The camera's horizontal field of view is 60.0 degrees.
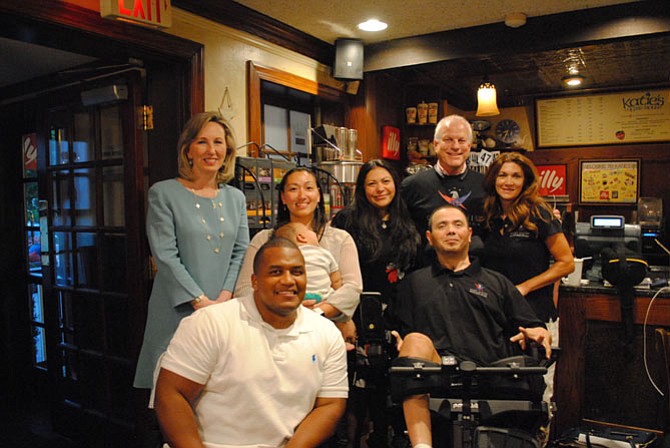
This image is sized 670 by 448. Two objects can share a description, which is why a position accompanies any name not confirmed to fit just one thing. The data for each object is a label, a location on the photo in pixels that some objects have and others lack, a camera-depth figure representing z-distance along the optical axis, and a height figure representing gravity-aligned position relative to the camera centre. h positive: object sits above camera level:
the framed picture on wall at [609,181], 6.33 +0.11
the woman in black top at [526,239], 2.69 -0.22
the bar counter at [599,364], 3.12 -0.95
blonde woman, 2.31 -0.17
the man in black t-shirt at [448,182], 2.94 +0.06
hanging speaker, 4.12 +0.96
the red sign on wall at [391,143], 4.75 +0.42
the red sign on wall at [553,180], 6.68 +0.14
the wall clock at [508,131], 6.75 +0.72
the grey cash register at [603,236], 3.86 -0.30
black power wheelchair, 1.98 -0.73
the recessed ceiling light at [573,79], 5.82 +1.14
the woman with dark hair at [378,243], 2.64 -0.23
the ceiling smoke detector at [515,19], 3.62 +1.09
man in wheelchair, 2.35 -0.48
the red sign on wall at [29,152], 4.39 +0.34
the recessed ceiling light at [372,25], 3.73 +1.10
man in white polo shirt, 1.71 -0.54
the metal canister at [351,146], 4.16 +0.35
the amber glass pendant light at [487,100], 4.64 +0.74
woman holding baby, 2.36 -0.20
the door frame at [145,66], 2.56 +0.69
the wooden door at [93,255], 3.04 -0.33
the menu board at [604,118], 6.17 +0.80
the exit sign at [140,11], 2.45 +0.81
